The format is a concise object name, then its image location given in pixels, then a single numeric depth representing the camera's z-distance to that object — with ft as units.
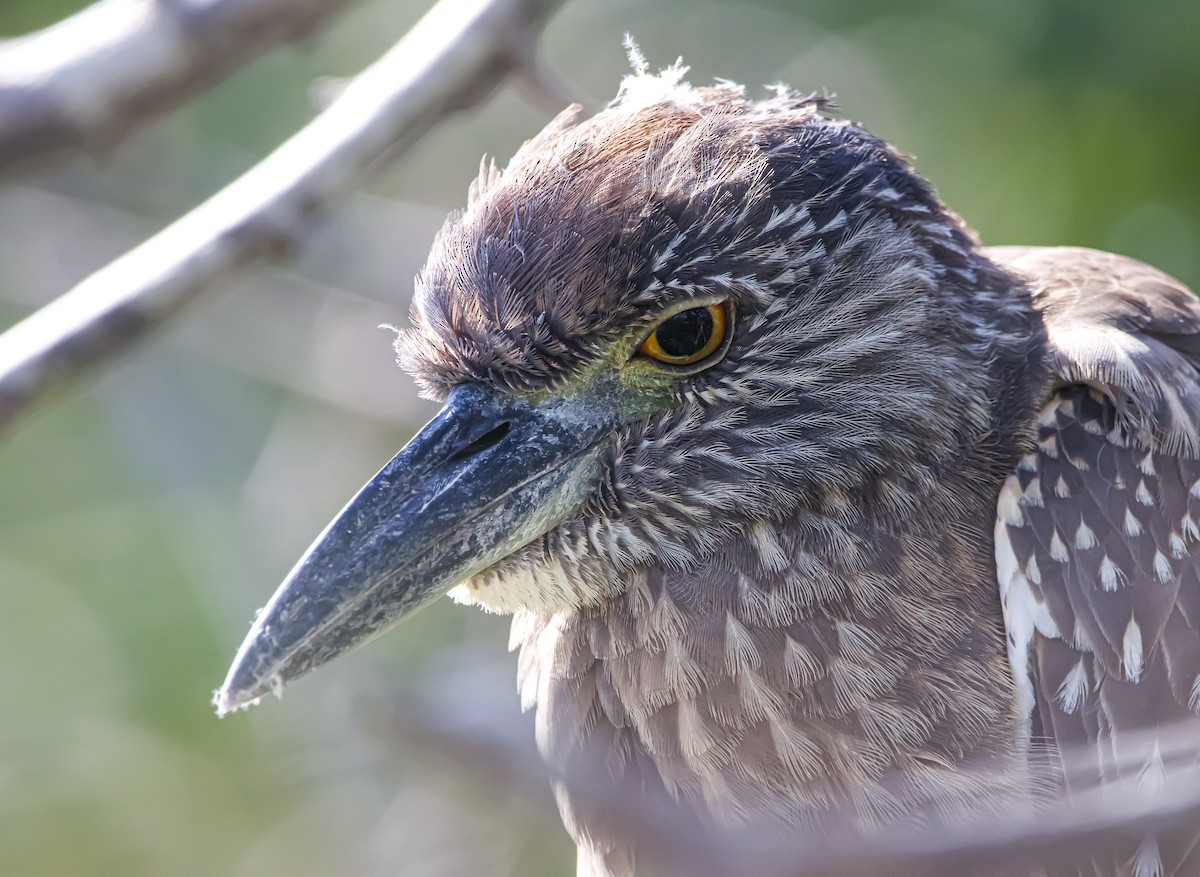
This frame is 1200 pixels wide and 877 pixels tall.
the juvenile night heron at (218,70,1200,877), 16.81
